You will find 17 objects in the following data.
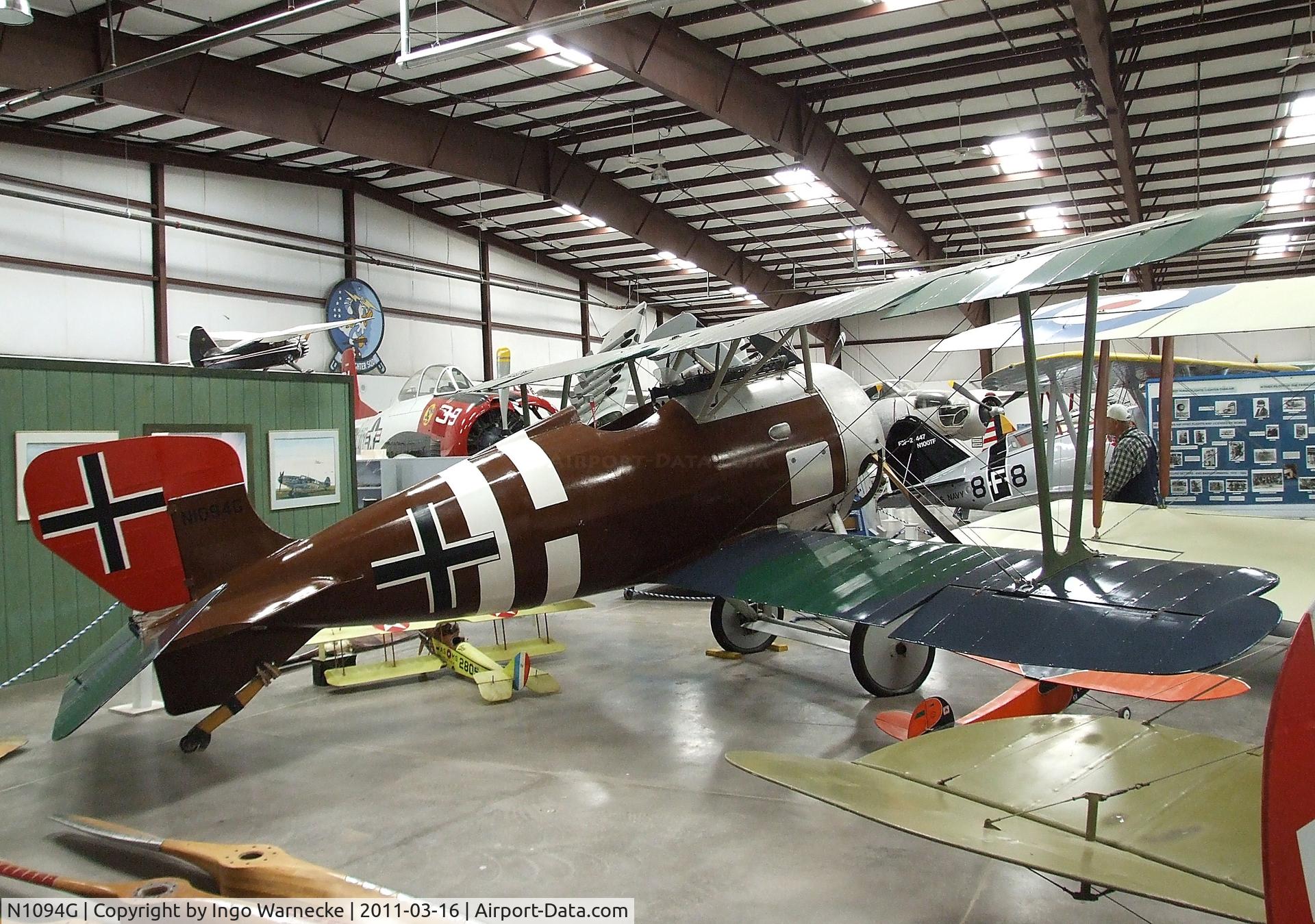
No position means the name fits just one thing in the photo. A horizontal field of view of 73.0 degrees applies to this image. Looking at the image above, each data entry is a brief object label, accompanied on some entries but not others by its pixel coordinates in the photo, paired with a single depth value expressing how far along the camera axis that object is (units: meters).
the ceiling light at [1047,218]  17.88
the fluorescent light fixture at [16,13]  6.31
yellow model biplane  5.89
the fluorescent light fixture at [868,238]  19.14
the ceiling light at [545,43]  9.21
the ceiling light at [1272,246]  19.89
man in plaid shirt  6.60
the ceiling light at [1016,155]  14.28
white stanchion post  5.62
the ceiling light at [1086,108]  11.77
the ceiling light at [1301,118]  12.60
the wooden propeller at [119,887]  2.79
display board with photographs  8.51
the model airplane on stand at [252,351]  10.44
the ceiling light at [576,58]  10.58
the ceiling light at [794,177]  15.43
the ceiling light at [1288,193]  16.03
